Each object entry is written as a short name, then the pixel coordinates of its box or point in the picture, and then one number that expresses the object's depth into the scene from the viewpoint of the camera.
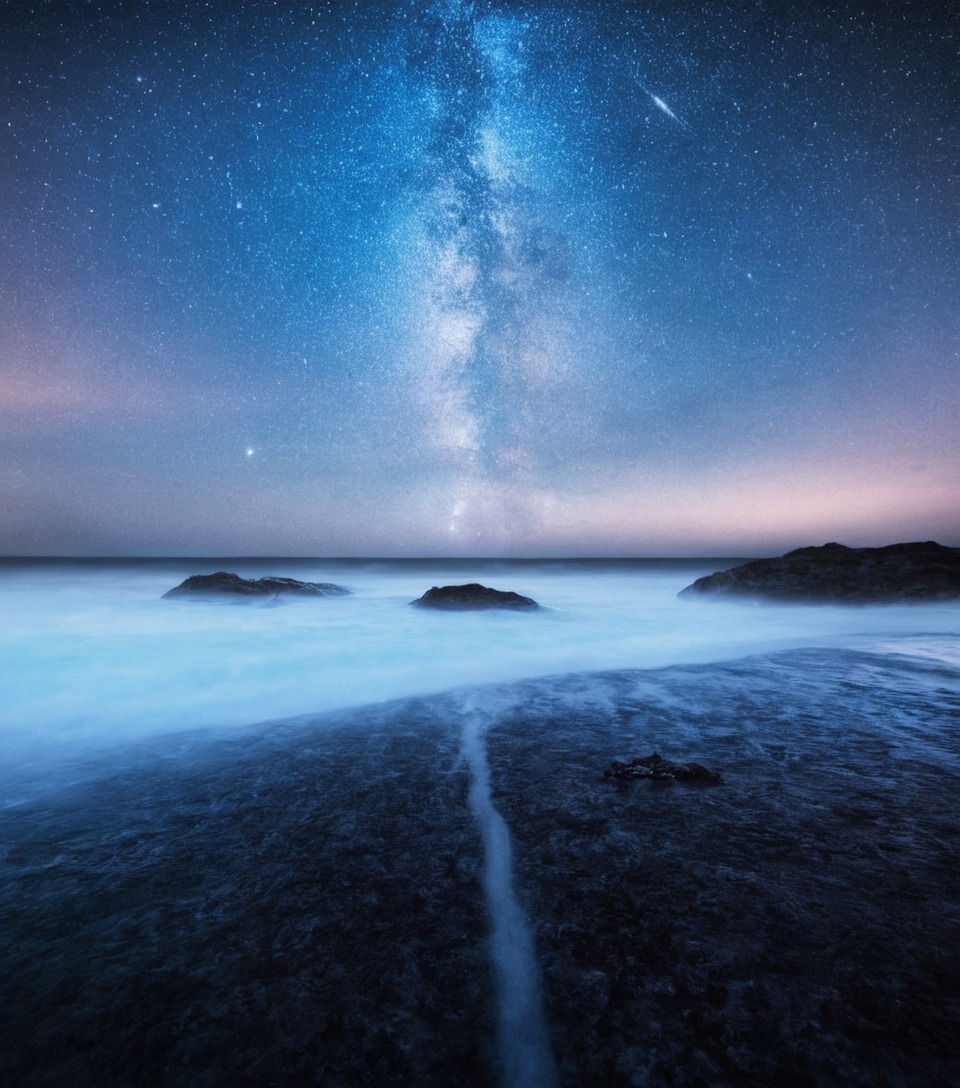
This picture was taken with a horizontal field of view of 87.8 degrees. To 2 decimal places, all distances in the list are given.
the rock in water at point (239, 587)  20.84
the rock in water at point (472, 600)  17.28
